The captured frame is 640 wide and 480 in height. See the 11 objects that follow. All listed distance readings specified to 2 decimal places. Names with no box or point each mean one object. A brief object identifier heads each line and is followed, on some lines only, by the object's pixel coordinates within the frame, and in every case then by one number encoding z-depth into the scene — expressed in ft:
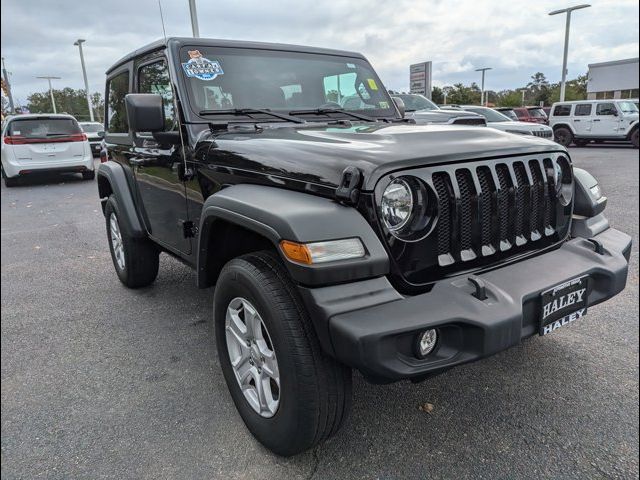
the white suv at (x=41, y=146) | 33.47
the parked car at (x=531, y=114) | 75.05
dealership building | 106.22
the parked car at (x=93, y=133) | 56.75
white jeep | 56.75
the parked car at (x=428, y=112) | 36.26
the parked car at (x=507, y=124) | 41.52
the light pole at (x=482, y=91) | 158.81
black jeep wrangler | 5.93
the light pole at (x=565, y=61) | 87.27
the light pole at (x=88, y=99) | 102.30
